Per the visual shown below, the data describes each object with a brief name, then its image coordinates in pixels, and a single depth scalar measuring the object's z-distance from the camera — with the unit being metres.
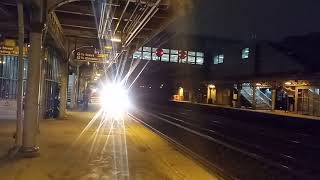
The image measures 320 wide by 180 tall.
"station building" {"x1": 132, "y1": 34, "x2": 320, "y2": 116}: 20.94
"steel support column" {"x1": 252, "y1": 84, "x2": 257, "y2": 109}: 25.67
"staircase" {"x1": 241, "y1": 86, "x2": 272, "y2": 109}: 26.62
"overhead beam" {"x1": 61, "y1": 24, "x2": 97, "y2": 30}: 12.81
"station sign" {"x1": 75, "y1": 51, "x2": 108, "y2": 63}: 15.83
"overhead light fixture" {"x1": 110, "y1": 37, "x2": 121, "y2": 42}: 13.17
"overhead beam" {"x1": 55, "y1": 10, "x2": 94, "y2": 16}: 10.75
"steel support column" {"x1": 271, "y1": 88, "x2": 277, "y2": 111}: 24.08
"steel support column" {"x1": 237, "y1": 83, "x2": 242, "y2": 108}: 27.30
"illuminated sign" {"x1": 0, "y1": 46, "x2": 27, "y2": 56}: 11.43
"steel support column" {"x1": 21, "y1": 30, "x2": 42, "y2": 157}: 6.81
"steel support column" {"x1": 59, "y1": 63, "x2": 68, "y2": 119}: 15.48
